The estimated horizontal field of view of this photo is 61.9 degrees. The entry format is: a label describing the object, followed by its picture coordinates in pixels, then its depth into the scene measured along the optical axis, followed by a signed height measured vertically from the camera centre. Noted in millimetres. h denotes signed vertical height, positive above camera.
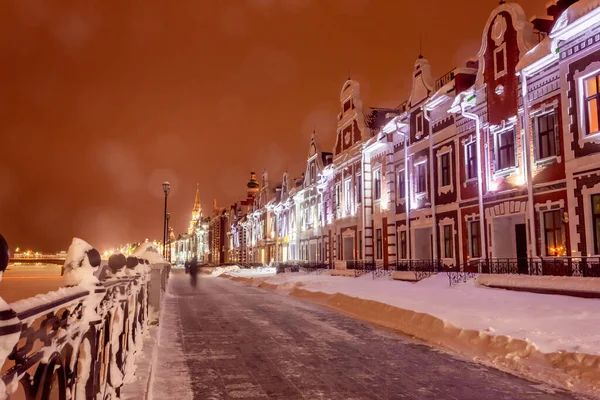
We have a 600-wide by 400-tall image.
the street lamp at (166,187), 34125 +4373
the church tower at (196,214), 160550 +12416
